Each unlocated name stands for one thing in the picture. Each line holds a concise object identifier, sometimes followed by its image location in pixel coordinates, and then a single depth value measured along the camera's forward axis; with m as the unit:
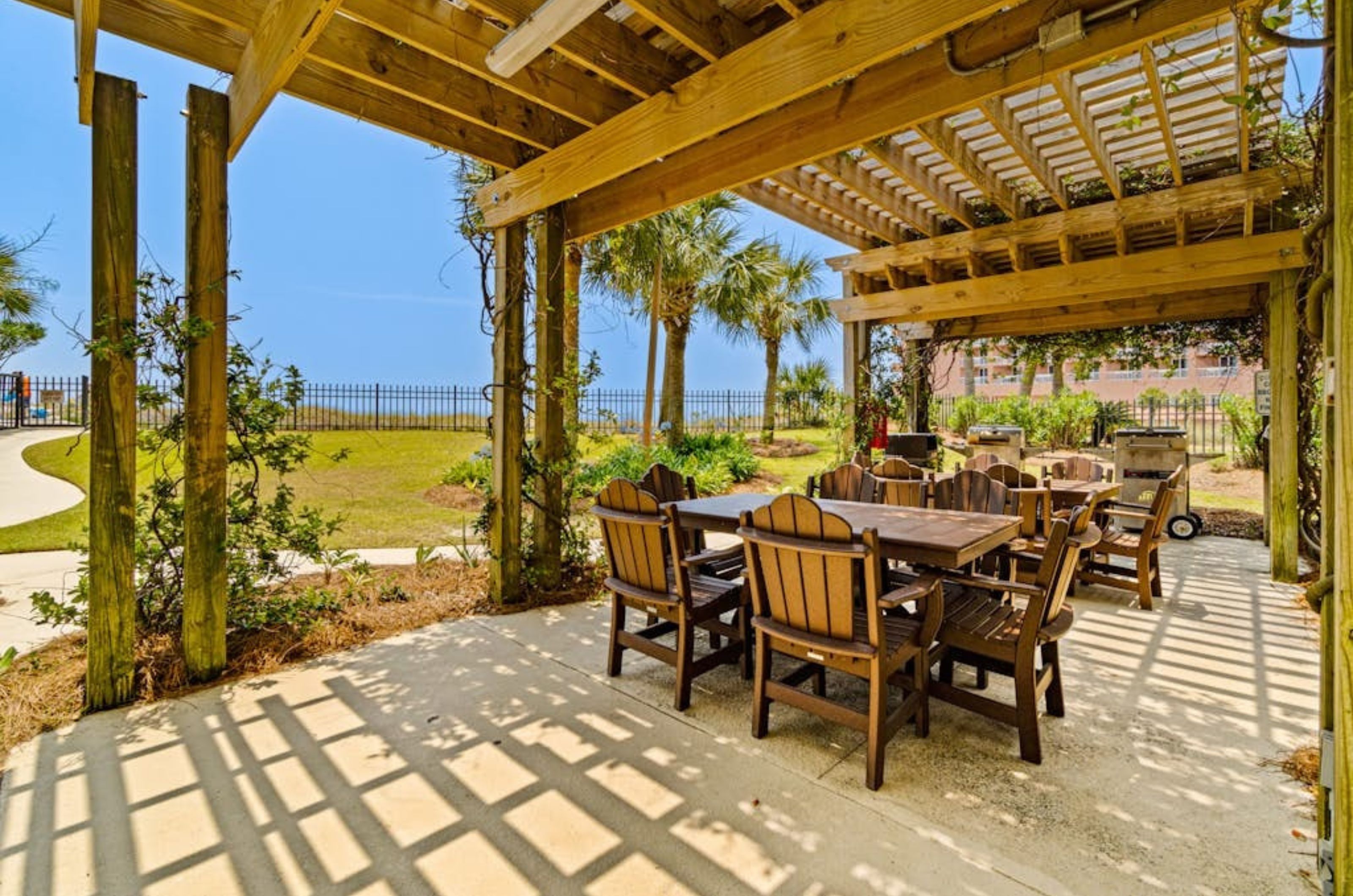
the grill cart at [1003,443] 7.18
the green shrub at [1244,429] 9.55
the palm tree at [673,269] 7.40
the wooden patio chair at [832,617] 2.05
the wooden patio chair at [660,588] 2.63
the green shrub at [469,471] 7.95
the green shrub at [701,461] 8.51
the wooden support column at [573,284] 5.88
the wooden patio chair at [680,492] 3.60
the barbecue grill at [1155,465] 6.53
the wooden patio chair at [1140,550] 4.15
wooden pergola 2.21
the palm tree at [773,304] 10.38
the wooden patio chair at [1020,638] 2.21
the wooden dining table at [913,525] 2.33
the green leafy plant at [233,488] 2.65
